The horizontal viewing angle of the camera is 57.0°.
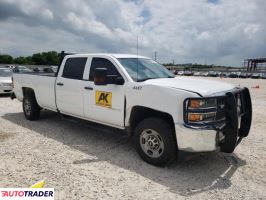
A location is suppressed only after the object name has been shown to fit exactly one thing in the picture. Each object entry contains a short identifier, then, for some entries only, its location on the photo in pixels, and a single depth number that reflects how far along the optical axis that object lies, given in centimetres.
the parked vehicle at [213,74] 6256
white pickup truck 356
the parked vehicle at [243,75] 5598
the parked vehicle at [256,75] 5371
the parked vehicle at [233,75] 5740
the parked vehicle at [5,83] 1146
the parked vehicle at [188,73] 6954
